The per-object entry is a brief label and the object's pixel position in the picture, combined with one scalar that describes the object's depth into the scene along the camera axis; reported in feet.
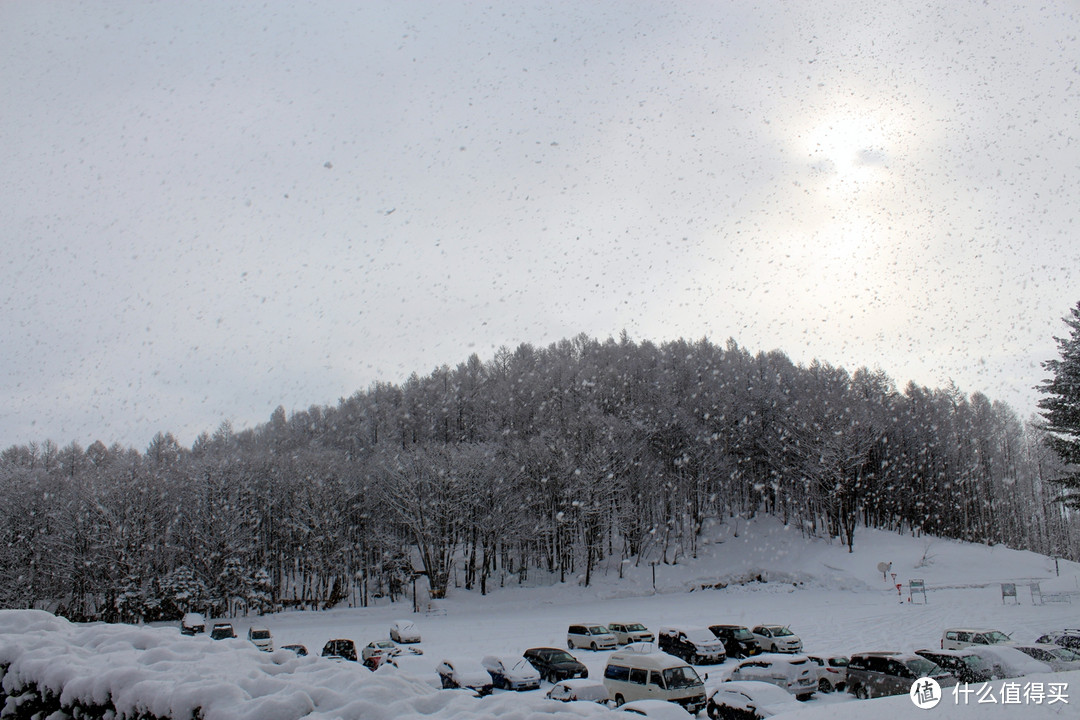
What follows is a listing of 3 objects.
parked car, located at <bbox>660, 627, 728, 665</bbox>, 79.51
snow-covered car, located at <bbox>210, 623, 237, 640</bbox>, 106.89
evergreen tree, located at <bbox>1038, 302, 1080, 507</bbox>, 114.93
